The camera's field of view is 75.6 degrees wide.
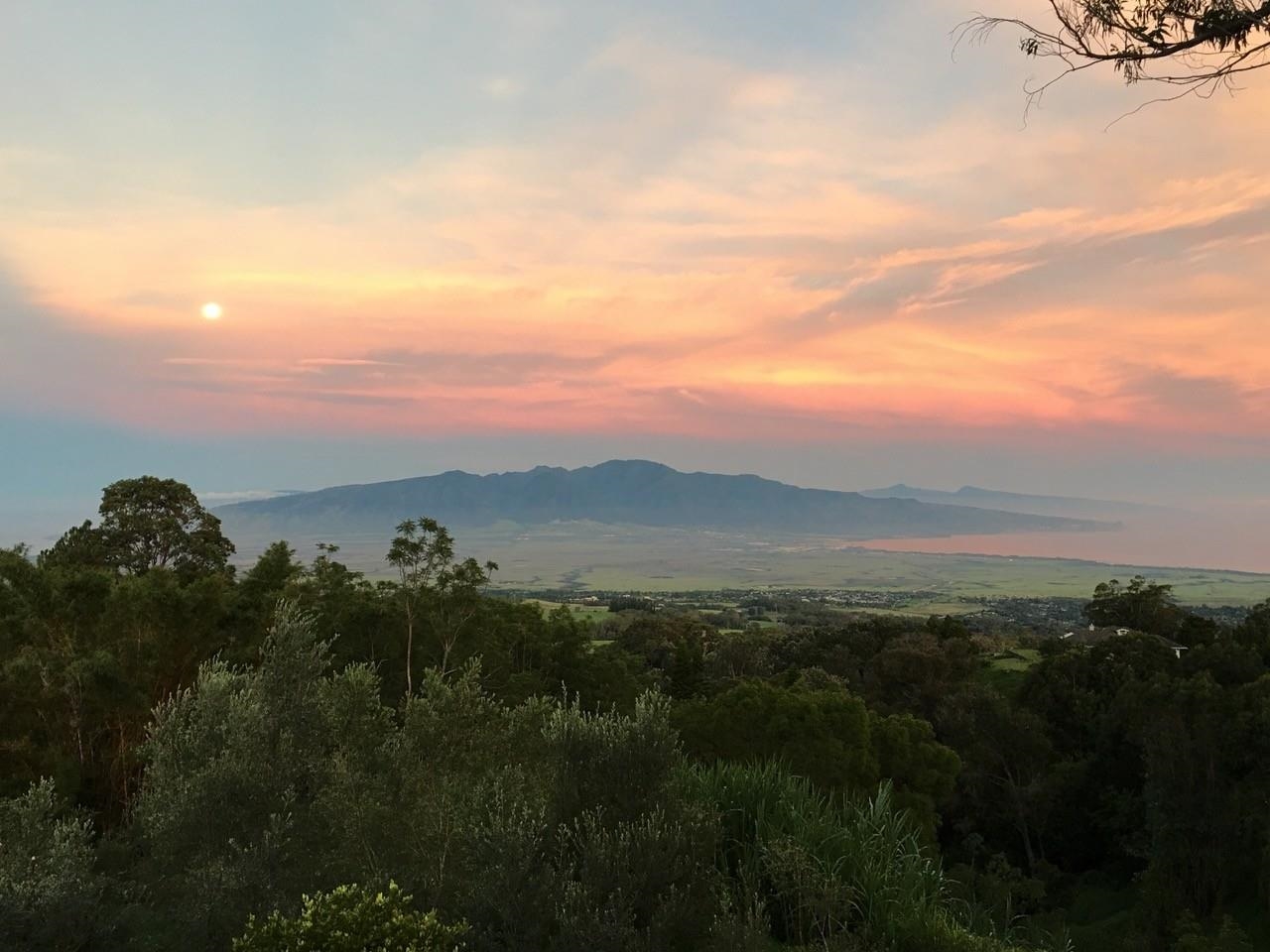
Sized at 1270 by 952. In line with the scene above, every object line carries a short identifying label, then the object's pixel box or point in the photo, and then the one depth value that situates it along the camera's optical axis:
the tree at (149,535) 40.41
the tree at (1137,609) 83.94
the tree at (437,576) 37.56
